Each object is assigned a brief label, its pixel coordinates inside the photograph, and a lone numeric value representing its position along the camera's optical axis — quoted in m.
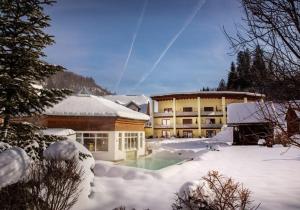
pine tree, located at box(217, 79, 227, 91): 60.03
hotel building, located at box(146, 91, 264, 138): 46.91
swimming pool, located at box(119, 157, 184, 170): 16.67
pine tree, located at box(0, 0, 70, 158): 7.56
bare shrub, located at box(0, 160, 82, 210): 4.85
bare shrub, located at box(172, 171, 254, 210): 4.59
